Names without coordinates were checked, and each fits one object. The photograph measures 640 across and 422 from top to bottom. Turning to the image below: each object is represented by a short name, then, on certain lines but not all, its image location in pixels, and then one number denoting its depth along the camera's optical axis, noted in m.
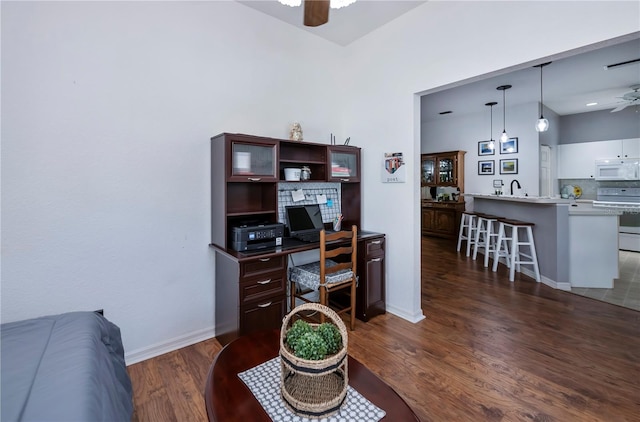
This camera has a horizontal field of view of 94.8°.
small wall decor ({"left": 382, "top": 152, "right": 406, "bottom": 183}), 2.99
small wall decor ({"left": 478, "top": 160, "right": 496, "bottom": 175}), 6.32
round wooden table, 1.09
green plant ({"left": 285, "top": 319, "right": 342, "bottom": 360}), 1.12
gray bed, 1.02
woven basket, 1.09
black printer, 2.35
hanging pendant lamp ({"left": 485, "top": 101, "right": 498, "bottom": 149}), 5.84
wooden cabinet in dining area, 6.62
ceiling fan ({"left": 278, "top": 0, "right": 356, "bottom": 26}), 1.49
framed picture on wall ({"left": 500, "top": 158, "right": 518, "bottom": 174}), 5.95
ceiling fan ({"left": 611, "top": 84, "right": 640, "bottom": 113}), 4.29
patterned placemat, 1.09
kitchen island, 3.67
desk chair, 2.52
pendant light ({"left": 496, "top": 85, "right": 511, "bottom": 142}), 4.87
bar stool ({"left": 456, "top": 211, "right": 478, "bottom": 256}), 5.29
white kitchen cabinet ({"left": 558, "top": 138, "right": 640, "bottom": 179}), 5.82
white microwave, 5.74
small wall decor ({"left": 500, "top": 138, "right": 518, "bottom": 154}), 5.94
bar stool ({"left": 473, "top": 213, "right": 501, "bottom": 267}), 4.57
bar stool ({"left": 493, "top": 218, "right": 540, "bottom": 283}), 4.02
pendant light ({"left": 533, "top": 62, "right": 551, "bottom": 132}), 4.50
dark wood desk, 2.23
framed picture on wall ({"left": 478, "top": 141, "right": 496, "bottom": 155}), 6.20
